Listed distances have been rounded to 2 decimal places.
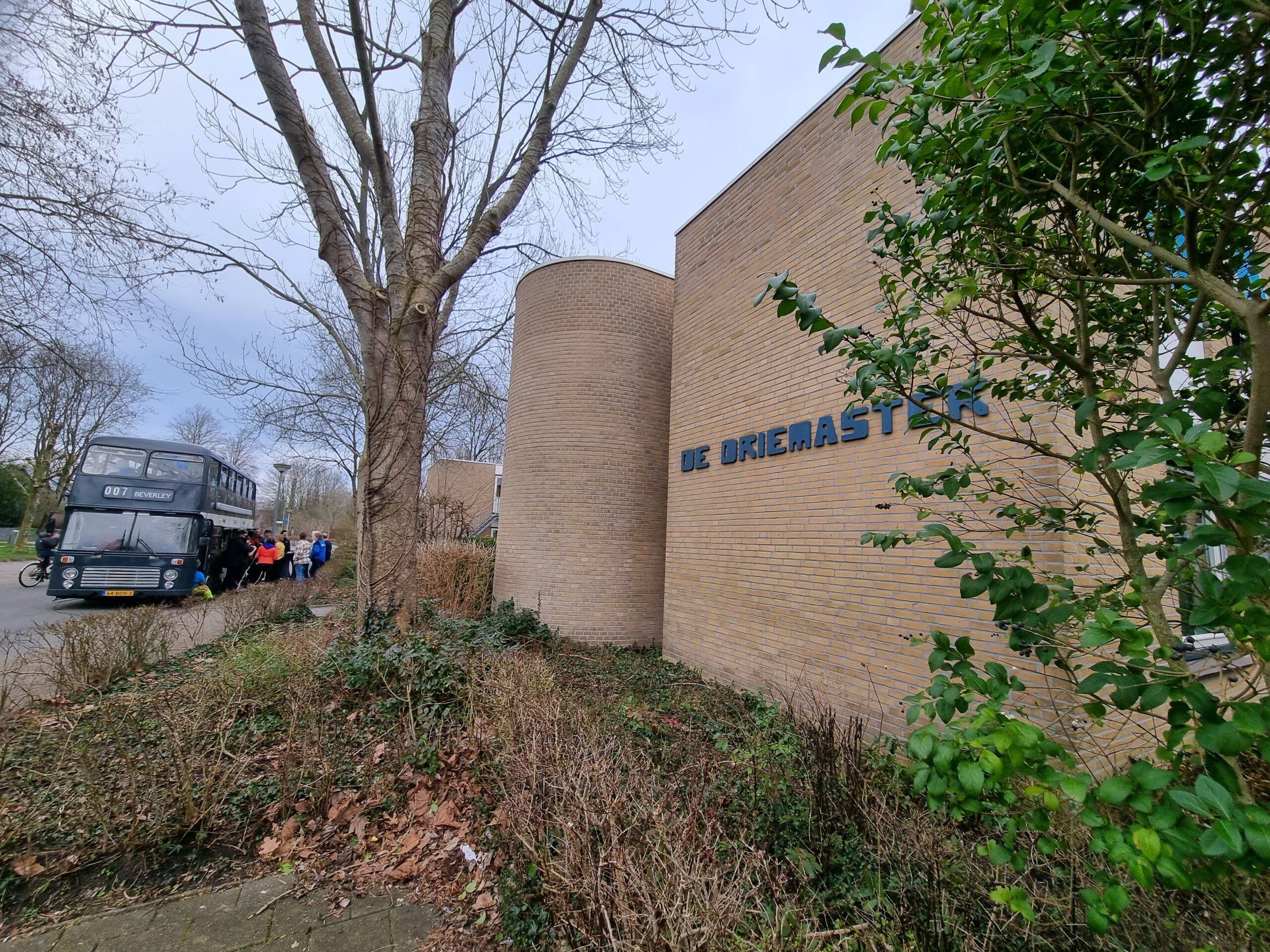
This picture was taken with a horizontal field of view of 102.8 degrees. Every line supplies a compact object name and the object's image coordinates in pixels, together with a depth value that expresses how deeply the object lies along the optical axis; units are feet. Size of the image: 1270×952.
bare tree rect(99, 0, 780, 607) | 18.24
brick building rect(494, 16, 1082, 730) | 16.96
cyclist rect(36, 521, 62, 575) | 47.50
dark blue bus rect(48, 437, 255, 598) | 34.65
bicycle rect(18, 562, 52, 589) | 46.83
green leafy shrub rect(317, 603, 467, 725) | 13.70
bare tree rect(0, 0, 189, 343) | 19.21
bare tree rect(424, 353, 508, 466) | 43.14
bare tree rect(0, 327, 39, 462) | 24.97
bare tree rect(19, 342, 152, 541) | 73.97
